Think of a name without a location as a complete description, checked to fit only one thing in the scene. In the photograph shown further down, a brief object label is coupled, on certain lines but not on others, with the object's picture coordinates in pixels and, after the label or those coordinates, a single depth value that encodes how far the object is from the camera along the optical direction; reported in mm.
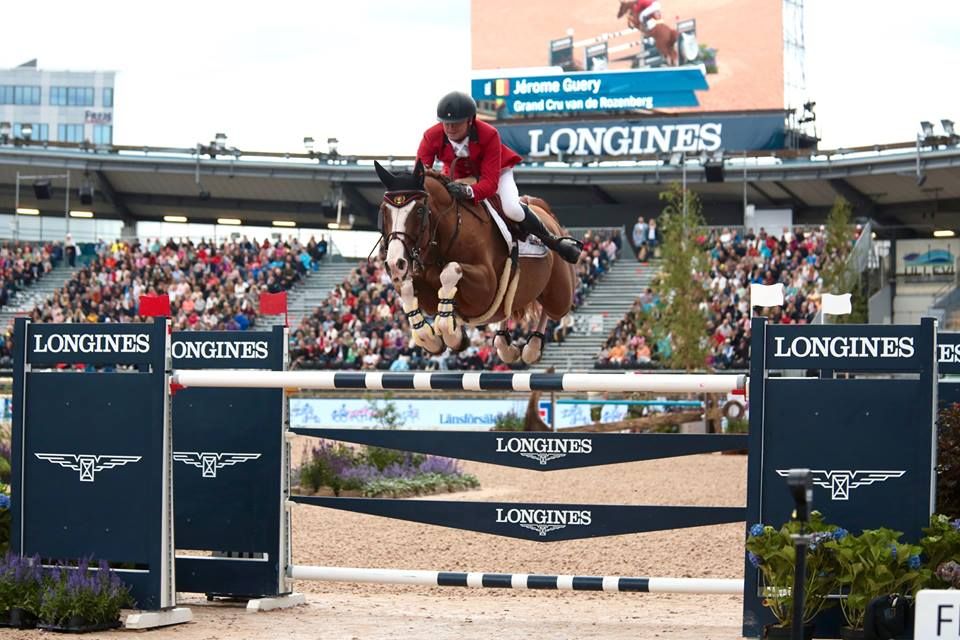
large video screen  77000
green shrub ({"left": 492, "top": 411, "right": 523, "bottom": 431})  44531
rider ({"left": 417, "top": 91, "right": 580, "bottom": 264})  15016
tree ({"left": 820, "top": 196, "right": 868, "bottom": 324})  56469
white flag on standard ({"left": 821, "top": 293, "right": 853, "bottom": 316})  14211
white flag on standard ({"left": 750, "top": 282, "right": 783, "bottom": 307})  13141
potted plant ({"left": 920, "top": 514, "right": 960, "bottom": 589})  12500
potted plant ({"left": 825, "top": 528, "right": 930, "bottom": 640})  12492
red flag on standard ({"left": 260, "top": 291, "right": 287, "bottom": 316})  15070
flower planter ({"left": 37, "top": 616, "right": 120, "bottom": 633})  14430
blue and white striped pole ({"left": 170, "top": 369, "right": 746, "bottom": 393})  13875
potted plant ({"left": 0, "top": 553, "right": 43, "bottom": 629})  14820
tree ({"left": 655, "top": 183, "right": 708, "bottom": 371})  51656
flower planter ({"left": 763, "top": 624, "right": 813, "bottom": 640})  12805
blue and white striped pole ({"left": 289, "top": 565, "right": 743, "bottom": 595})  14430
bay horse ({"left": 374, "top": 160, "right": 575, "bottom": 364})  14047
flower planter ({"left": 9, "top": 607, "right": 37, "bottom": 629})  14820
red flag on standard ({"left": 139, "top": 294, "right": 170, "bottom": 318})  15039
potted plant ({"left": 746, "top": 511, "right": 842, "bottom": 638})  12758
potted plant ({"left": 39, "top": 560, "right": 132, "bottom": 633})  14477
